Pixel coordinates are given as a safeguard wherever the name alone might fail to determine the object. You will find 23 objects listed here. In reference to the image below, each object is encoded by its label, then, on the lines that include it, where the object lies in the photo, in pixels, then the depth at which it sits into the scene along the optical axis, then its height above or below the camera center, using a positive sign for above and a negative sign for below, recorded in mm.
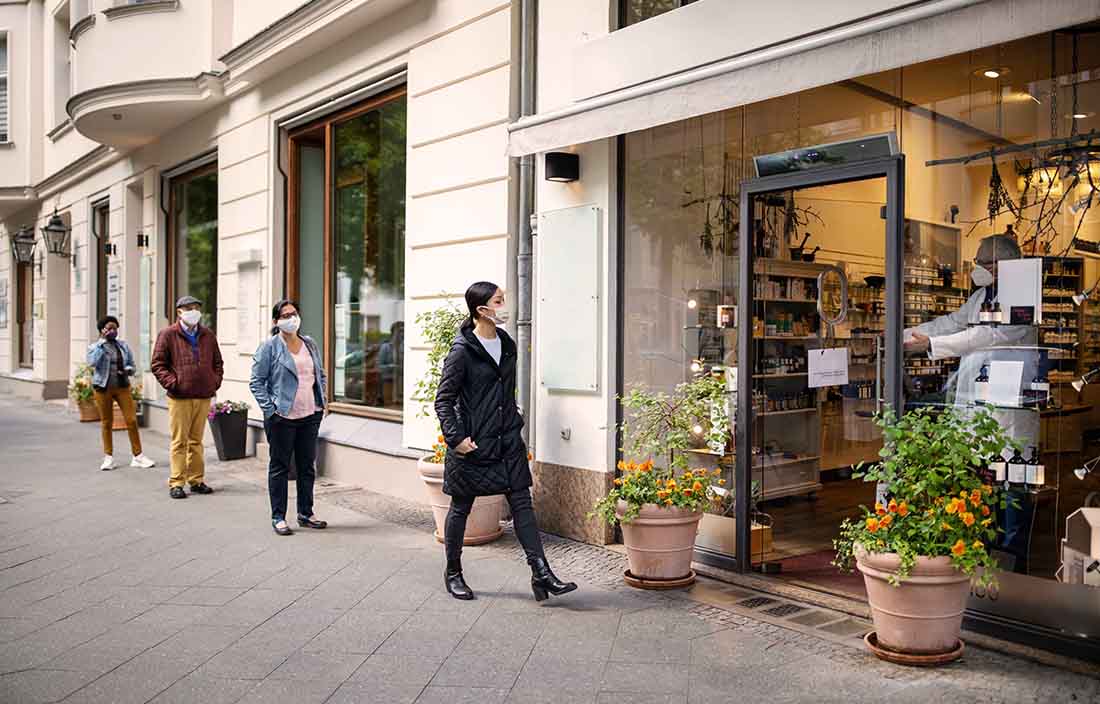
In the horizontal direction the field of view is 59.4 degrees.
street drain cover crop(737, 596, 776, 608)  5500 -1554
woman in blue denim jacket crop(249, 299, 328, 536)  7453 -573
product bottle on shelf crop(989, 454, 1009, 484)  5137 -715
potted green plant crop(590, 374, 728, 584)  5715 -967
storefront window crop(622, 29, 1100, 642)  5176 +357
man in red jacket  9195 -499
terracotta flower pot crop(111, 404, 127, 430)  15168 -1483
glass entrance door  5949 -108
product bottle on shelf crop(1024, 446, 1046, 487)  5126 -735
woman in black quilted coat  5527 -613
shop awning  4254 +1381
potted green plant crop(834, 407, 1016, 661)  4383 -938
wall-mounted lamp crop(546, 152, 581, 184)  6988 +1196
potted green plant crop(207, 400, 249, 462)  11133 -1136
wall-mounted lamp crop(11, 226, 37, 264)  19641 +1706
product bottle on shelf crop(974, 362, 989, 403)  5430 -295
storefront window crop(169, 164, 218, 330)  13297 +1309
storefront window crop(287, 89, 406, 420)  9672 +912
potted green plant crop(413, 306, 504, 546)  6934 -1023
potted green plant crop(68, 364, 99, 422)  15844 -1104
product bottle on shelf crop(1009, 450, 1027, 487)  5133 -731
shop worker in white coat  5461 -14
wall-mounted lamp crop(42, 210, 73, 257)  17797 +1748
